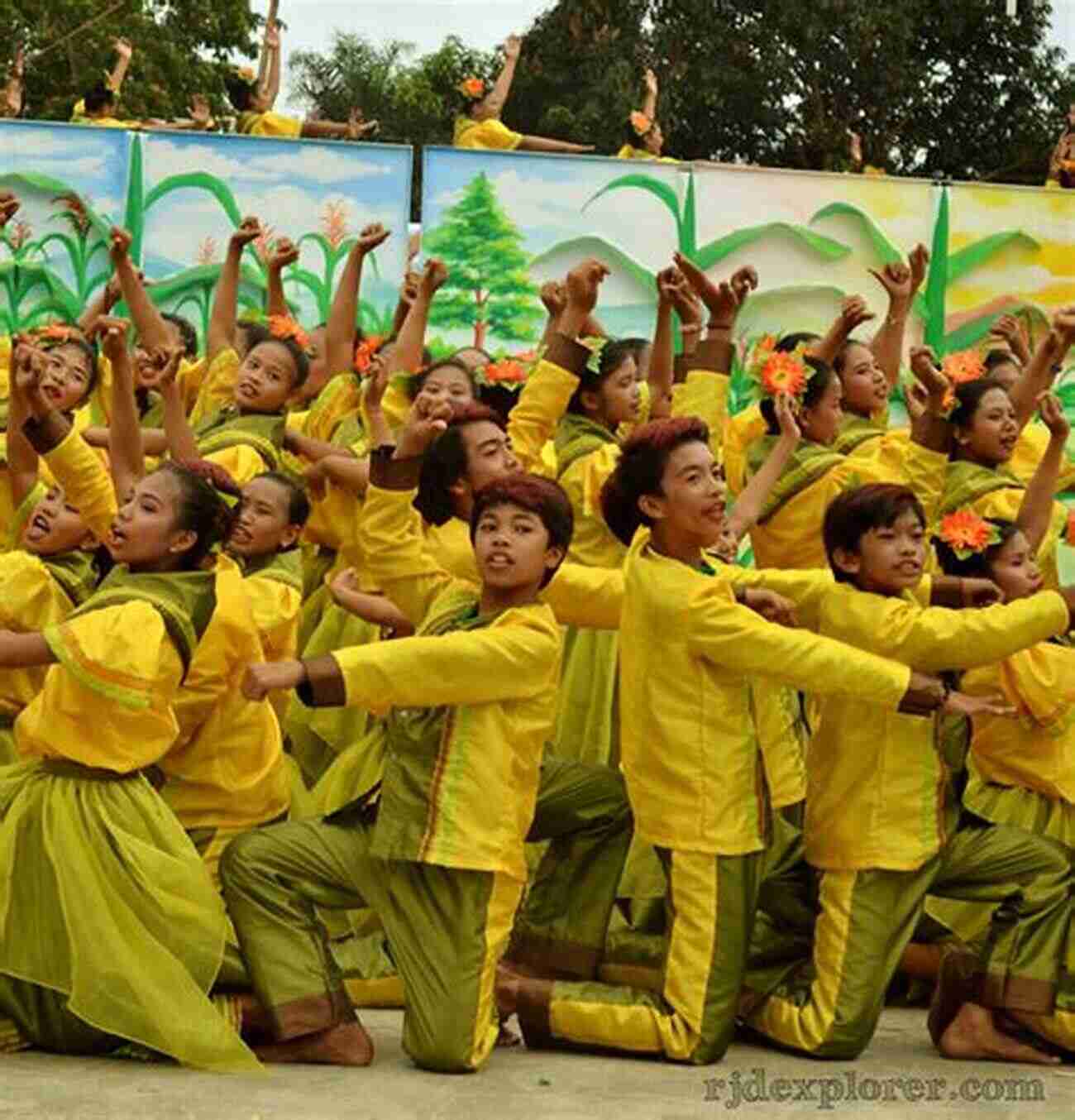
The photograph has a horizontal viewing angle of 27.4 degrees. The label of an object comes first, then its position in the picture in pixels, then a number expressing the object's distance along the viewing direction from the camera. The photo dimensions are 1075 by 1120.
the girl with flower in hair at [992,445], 6.03
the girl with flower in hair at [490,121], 11.28
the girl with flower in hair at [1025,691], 5.39
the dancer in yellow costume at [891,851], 4.92
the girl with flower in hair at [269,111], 11.00
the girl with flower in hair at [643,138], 11.66
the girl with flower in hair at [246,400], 6.47
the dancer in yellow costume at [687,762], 4.84
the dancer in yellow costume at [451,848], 4.73
